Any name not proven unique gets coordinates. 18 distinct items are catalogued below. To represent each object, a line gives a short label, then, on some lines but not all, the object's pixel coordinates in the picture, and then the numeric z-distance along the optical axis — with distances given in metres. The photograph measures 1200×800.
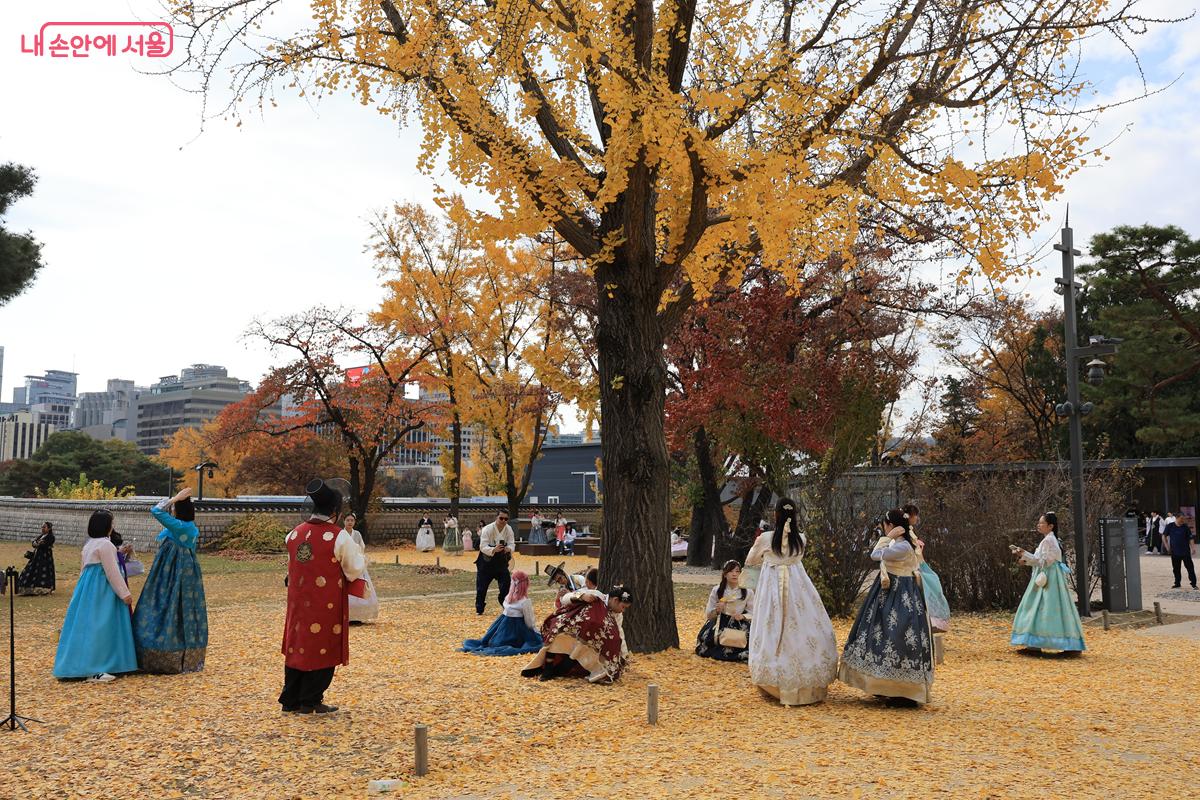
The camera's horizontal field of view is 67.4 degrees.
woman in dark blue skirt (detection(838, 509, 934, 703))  7.13
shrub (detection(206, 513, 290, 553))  25.23
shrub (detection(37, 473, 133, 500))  34.66
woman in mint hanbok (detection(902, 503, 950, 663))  9.88
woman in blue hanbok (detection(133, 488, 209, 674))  8.24
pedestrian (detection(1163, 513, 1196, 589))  18.09
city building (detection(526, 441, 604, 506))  56.34
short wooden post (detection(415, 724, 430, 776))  5.40
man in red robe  6.76
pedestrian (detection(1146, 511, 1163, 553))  28.95
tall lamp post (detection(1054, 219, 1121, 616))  13.24
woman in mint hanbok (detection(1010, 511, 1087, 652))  10.06
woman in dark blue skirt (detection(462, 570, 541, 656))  10.00
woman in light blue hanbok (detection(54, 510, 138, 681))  8.01
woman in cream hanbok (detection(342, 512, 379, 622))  12.08
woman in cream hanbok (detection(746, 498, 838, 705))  7.29
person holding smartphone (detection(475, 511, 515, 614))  12.93
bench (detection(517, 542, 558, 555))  28.53
